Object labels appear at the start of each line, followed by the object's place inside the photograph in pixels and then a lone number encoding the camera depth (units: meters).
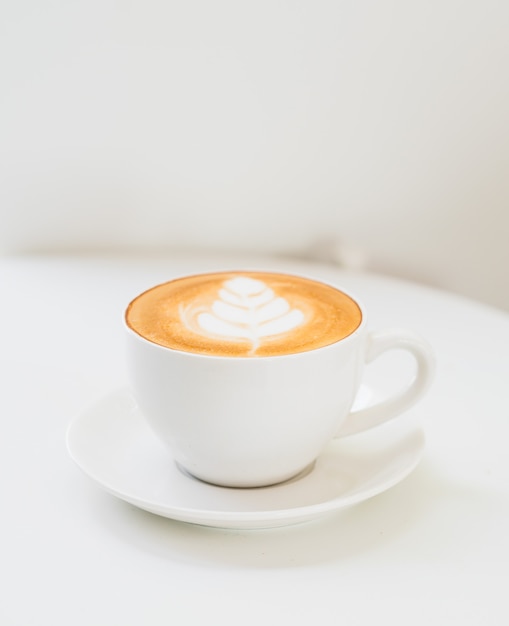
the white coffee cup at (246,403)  0.52
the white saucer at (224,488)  0.50
